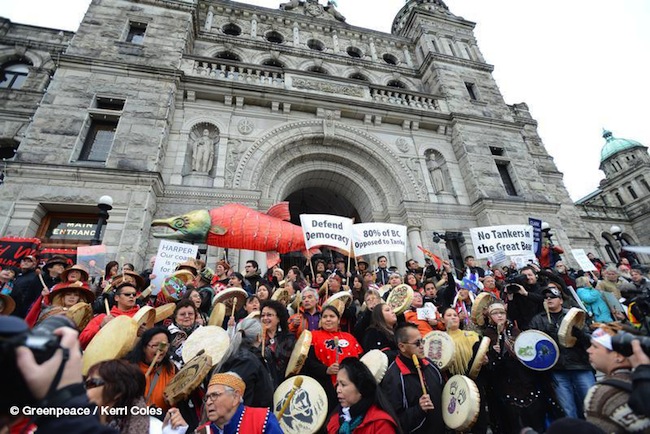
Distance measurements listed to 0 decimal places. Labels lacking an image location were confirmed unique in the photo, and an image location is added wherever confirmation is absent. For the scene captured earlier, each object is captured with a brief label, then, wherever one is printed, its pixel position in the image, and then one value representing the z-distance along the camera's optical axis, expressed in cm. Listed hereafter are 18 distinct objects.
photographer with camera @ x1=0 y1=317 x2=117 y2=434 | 99
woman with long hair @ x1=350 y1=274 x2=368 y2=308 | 572
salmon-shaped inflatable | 723
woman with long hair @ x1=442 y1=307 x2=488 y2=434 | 309
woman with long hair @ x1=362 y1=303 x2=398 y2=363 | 363
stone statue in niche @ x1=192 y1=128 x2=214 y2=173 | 1036
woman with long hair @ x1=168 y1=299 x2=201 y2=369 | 333
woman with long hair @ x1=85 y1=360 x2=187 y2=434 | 183
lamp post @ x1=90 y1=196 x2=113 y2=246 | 684
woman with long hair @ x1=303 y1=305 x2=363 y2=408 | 328
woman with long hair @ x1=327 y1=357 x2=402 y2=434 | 236
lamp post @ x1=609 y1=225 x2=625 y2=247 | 955
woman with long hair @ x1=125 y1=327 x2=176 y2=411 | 259
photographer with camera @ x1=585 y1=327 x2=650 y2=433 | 169
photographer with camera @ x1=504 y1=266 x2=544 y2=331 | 413
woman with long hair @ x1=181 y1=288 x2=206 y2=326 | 399
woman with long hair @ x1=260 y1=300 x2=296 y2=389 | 329
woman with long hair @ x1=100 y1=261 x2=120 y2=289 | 585
